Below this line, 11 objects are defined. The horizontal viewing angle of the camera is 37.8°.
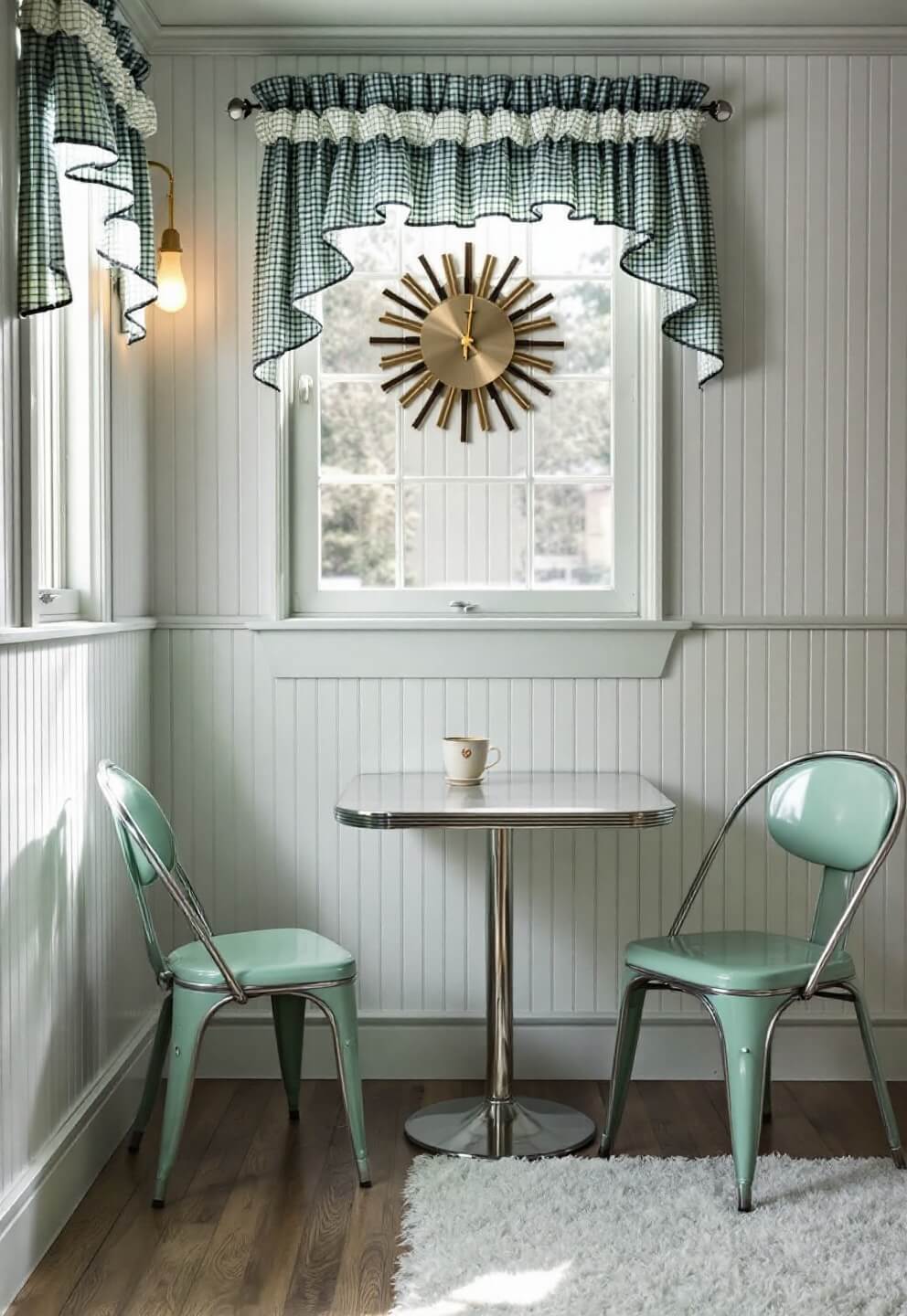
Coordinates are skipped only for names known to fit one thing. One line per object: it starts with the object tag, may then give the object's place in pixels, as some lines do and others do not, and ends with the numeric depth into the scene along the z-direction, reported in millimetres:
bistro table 2666
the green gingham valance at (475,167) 3189
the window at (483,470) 3391
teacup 3004
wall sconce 3162
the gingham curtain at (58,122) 2344
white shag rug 2227
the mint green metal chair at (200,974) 2621
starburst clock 3361
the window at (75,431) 2723
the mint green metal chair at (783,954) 2592
